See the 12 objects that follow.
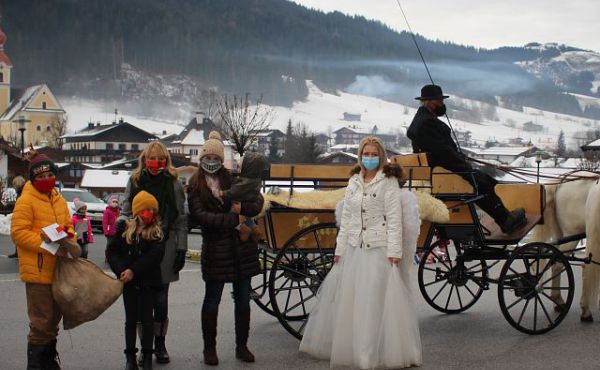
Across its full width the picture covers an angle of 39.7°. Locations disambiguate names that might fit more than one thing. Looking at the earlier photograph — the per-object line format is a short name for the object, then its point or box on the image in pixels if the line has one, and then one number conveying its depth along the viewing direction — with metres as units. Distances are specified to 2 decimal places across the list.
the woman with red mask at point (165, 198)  7.01
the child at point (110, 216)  17.62
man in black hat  8.78
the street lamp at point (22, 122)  45.48
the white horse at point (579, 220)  9.20
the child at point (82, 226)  16.02
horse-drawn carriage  8.51
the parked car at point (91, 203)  29.97
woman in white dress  7.13
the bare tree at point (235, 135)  34.62
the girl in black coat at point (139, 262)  6.70
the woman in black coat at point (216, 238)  7.16
